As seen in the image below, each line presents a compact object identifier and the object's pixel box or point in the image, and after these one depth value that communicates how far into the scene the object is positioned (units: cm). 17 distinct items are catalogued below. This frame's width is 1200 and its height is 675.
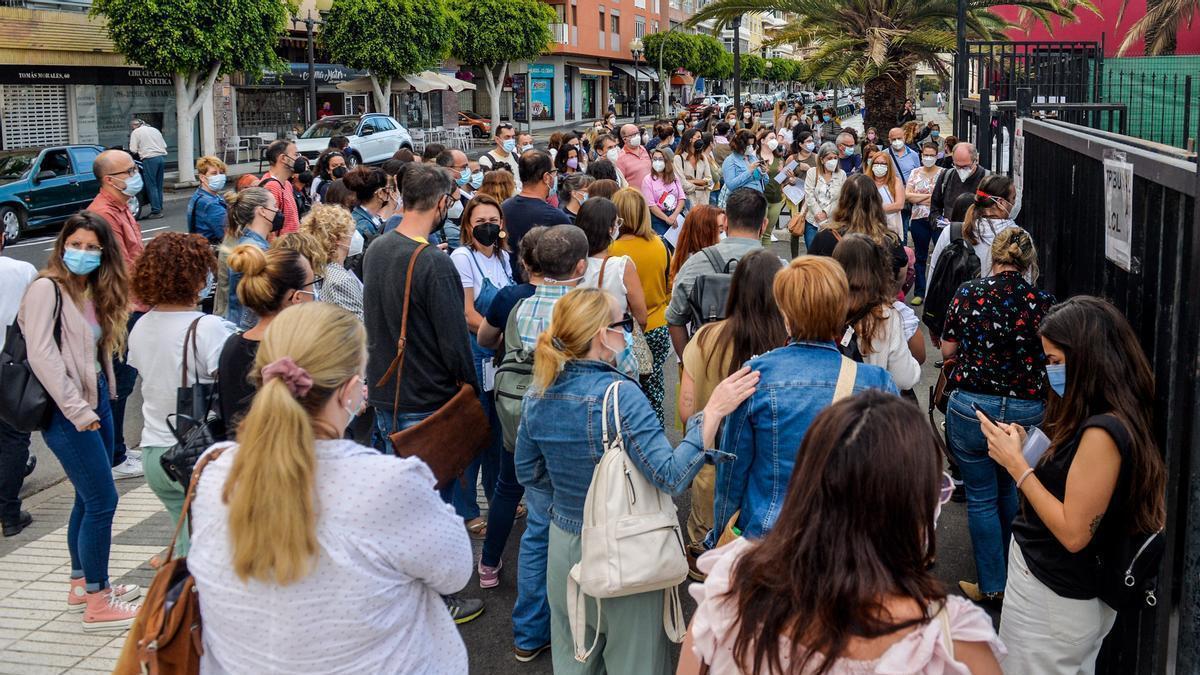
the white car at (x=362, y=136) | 2544
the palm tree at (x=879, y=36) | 1650
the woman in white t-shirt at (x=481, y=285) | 540
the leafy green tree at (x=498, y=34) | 4162
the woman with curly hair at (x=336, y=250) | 559
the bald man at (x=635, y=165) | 1105
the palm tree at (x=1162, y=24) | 2211
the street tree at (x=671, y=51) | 6238
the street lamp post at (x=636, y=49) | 5526
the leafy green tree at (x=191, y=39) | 2414
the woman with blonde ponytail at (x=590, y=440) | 337
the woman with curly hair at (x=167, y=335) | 416
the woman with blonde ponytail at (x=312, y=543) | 214
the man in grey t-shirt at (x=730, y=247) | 521
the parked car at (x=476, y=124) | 4303
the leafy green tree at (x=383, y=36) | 3381
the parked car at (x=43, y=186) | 1738
